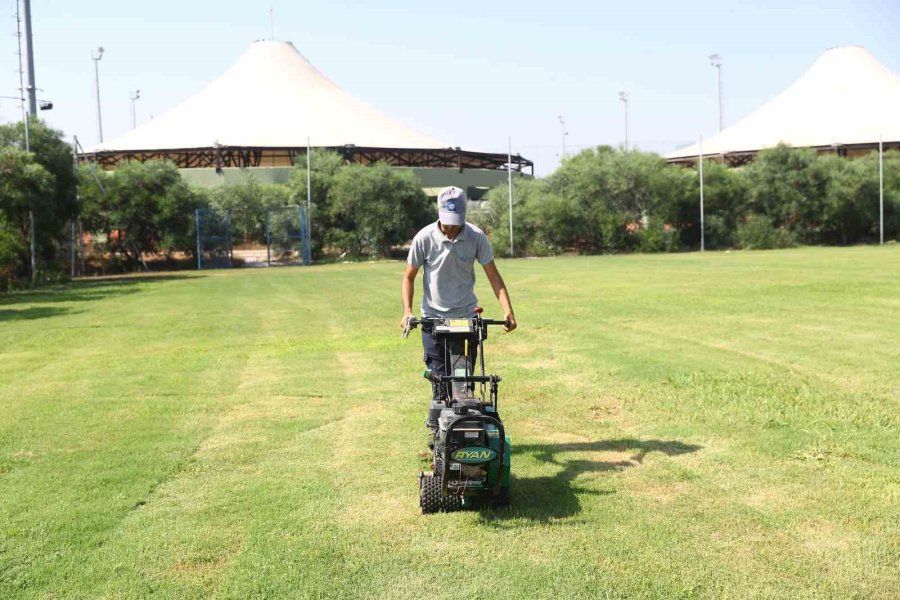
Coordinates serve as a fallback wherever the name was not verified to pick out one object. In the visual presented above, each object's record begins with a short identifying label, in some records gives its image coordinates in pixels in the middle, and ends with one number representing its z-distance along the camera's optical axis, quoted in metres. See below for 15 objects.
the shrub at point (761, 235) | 52.12
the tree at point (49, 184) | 30.50
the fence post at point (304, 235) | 47.53
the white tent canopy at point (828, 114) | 71.44
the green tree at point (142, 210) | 42.78
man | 6.60
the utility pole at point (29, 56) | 35.50
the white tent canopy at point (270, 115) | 67.50
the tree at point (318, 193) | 49.25
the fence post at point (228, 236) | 46.03
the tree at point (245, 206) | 47.97
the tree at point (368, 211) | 48.97
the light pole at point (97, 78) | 66.25
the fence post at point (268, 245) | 46.79
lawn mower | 5.57
